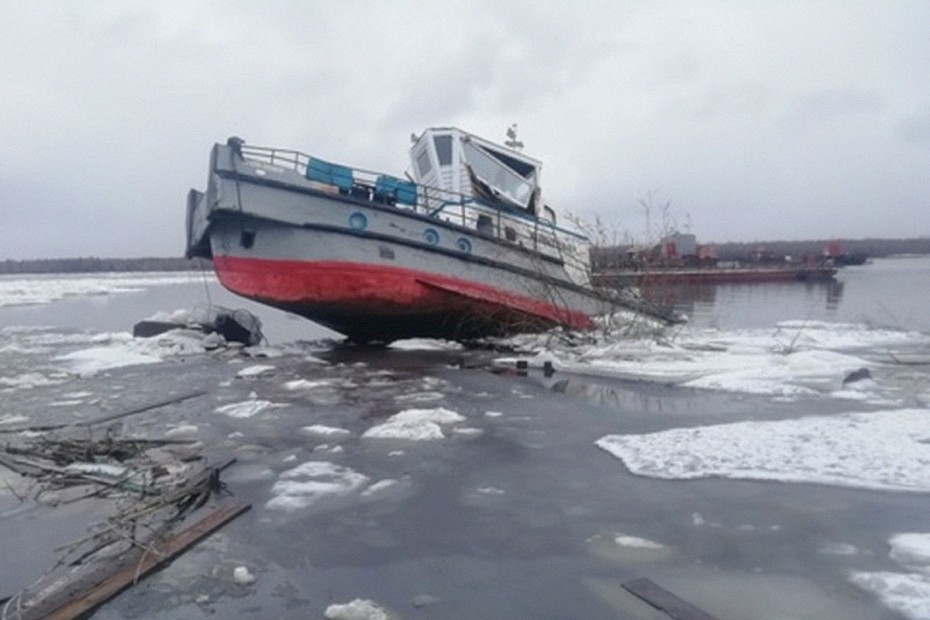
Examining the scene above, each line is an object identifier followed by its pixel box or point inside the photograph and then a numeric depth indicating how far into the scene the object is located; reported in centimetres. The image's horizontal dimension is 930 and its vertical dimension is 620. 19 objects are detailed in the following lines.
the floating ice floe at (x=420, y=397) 708
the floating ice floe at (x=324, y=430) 562
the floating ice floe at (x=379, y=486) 414
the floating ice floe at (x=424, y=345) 1202
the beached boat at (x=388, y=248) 1038
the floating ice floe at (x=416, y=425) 550
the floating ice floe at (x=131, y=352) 1014
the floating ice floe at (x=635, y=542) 333
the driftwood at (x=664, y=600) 263
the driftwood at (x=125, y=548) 276
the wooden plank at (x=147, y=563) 272
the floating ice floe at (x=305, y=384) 788
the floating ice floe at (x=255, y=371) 884
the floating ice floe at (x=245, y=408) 644
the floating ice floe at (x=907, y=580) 271
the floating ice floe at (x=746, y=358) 745
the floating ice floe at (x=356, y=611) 268
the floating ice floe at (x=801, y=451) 432
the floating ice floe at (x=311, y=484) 400
